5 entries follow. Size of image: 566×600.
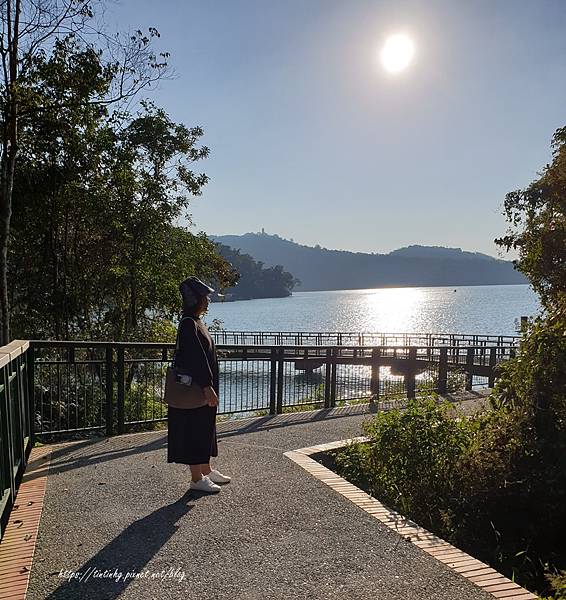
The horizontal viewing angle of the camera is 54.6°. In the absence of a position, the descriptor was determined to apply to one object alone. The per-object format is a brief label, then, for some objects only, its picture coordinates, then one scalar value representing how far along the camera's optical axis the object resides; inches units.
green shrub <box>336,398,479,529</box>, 171.9
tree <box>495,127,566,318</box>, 179.6
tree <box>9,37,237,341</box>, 410.9
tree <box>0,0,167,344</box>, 343.3
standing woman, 165.5
